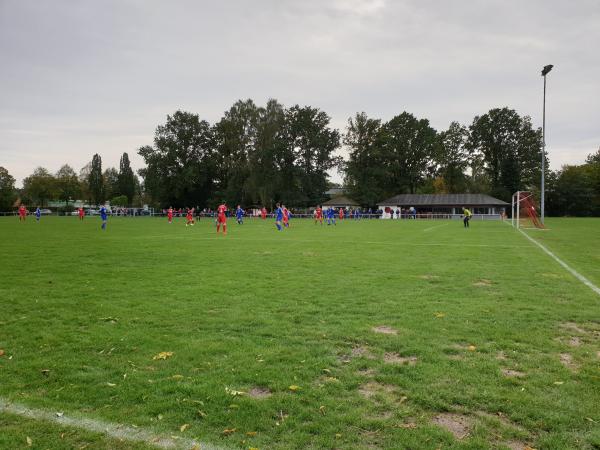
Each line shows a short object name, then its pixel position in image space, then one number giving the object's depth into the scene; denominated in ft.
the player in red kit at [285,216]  118.28
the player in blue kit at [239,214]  140.42
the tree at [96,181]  414.29
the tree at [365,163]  283.79
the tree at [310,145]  274.57
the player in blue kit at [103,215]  110.50
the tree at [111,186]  444.14
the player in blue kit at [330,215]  144.77
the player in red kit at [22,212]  170.31
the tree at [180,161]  286.25
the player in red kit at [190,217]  131.38
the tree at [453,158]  301.84
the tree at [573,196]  273.95
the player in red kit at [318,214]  150.82
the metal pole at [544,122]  123.24
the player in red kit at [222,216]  97.15
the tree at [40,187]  353.92
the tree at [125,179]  443.32
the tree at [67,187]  364.17
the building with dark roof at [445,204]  262.47
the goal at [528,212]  127.60
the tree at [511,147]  290.76
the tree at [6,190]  298.97
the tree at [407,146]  295.07
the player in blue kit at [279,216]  107.07
